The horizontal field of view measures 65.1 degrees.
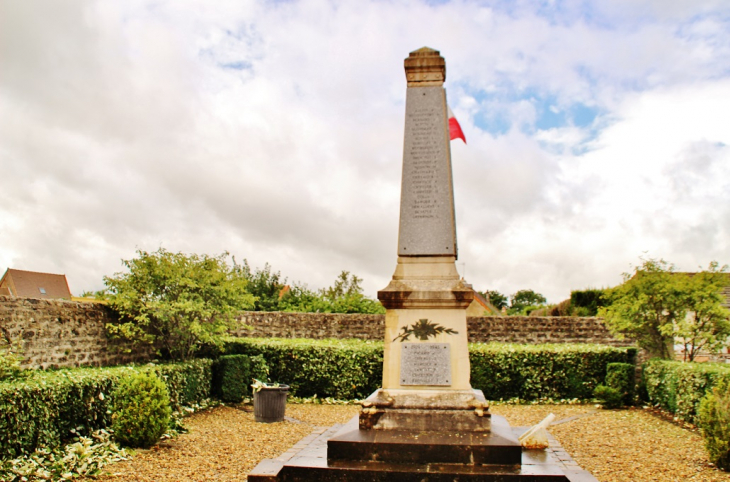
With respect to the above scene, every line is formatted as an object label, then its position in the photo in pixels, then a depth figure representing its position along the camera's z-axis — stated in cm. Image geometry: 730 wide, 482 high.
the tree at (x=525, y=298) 6980
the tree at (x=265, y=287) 2009
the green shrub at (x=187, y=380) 970
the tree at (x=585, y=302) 1870
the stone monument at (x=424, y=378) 507
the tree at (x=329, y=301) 1831
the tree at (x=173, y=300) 1065
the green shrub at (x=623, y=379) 1192
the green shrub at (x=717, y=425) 639
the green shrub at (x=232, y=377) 1193
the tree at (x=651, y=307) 1180
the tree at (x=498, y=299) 6281
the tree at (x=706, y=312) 1145
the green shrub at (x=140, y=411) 720
